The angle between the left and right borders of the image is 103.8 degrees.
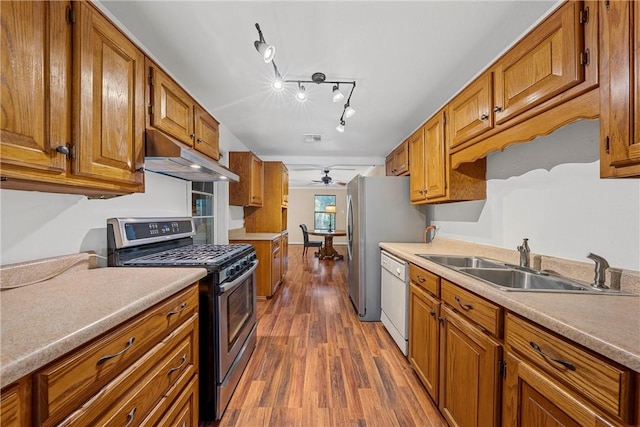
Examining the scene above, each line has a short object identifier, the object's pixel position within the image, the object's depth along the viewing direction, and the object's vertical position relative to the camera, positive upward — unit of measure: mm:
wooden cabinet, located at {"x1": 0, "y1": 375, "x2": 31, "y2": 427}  526 -420
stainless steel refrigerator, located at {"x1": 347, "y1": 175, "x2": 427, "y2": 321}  2975 -139
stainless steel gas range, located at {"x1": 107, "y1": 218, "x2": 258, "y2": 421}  1496 -486
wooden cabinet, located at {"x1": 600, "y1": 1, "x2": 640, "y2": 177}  845 +440
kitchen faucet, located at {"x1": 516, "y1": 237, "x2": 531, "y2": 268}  1585 -256
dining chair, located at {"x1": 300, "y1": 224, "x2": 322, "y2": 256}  7043 -844
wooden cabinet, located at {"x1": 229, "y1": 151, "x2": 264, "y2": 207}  3549 +485
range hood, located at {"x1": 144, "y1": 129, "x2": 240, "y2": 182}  1430 +330
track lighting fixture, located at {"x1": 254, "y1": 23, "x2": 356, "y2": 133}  1798 +1015
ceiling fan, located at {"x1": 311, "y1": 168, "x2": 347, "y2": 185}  6213 +980
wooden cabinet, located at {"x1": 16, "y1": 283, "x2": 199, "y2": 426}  600 -509
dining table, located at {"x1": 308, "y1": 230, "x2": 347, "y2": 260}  6898 -1053
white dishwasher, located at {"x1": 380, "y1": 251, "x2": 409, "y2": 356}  2152 -811
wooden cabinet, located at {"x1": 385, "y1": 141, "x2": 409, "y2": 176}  3135 +736
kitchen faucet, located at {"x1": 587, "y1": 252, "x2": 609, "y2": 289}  1141 -255
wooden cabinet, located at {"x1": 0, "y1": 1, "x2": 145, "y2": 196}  814 +439
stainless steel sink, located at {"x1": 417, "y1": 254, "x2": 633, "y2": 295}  1240 -373
